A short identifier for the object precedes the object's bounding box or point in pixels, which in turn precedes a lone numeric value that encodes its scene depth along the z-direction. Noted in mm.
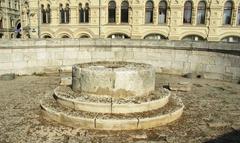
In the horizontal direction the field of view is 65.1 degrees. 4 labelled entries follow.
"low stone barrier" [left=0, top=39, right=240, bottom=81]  7901
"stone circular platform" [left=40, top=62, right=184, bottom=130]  4380
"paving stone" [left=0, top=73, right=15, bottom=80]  7657
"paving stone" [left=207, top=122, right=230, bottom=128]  4592
